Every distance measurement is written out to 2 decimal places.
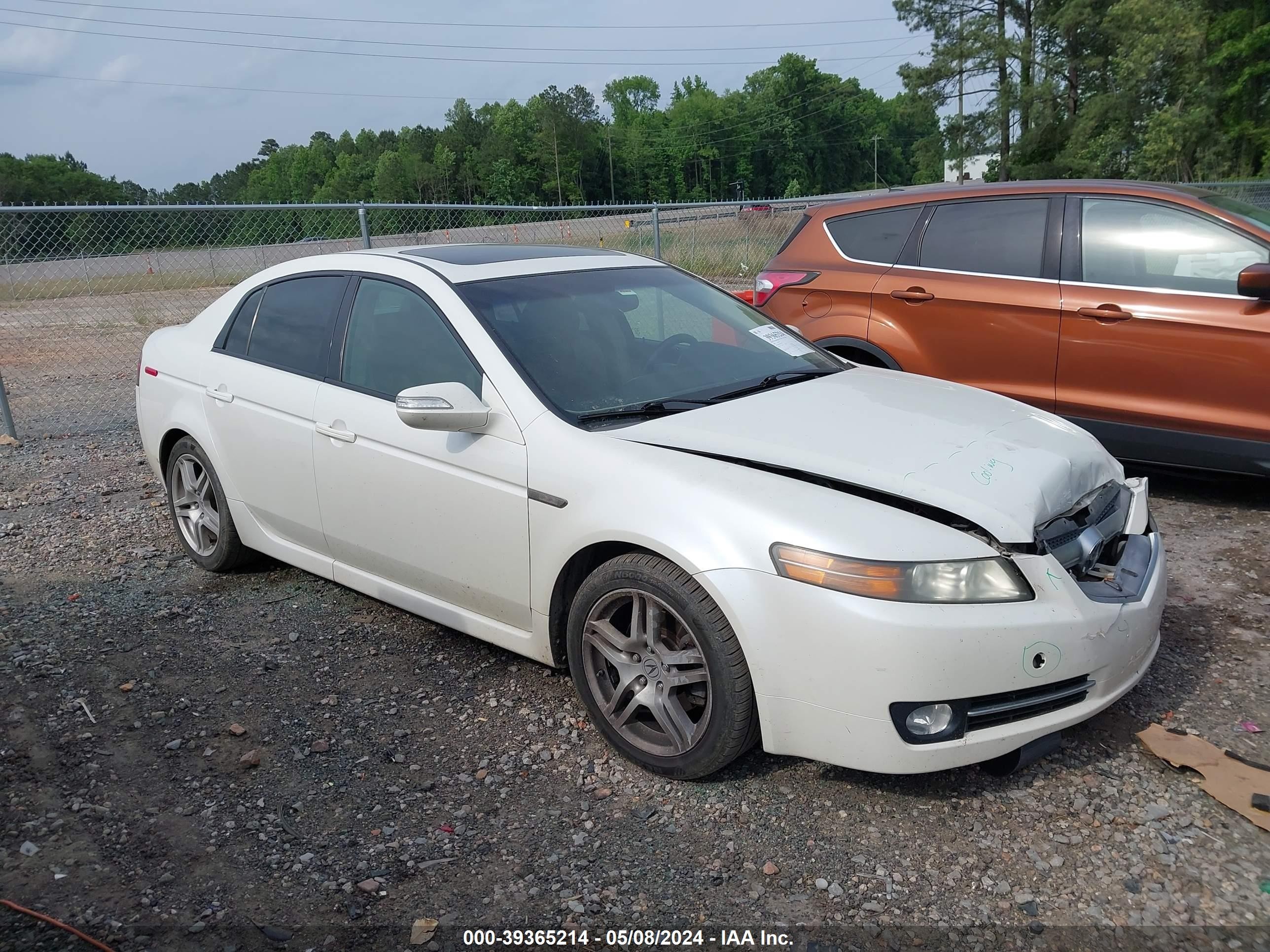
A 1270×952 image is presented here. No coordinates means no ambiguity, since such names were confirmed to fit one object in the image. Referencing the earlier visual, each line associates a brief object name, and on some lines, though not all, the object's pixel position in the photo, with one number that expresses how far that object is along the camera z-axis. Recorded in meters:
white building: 47.47
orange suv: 5.12
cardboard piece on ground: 2.85
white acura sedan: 2.73
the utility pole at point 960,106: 44.25
